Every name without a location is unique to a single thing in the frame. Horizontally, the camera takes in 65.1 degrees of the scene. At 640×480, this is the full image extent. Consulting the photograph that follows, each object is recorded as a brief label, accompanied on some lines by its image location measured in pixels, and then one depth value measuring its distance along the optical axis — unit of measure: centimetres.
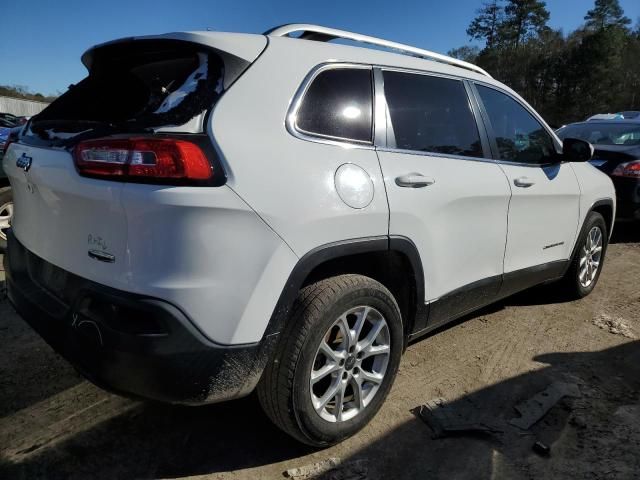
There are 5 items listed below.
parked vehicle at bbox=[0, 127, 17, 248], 496
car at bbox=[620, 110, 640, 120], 1195
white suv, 174
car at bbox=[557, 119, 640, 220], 615
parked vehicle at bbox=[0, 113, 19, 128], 1166
